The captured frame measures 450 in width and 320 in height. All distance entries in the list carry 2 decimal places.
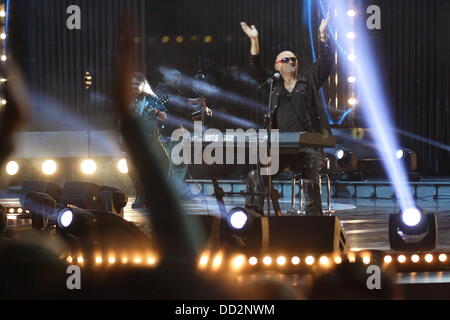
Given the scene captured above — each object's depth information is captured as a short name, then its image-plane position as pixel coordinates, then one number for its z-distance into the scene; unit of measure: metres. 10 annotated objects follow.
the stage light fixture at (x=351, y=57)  17.58
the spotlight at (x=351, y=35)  17.37
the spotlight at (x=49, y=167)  17.94
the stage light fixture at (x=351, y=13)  17.00
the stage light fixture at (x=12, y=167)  16.57
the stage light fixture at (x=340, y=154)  14.24
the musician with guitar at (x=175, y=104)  19.67
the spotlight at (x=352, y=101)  17.73
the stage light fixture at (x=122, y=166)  16.97
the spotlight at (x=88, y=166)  17.70
